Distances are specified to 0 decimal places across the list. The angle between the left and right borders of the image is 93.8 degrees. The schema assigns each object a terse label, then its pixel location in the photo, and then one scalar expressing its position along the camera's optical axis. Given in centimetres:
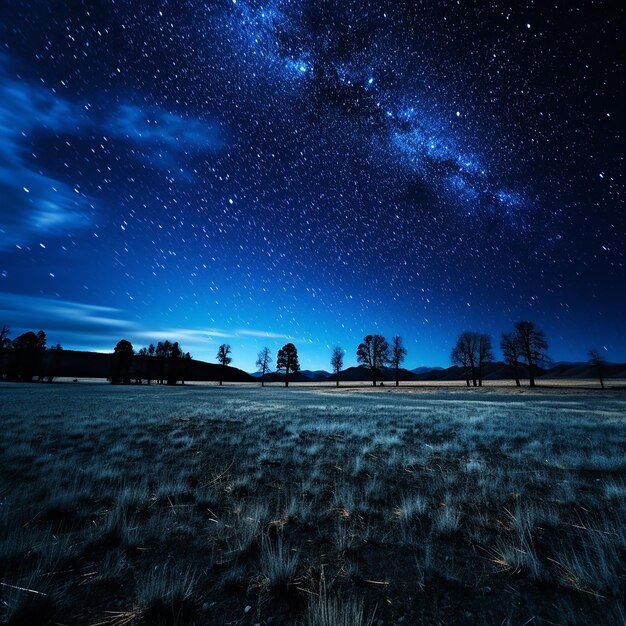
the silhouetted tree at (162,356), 8588
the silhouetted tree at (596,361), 6636
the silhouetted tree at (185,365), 8838
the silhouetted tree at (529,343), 5628
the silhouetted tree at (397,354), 6919
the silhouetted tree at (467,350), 6569
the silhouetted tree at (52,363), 7186
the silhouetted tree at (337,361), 8264
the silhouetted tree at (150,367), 8438
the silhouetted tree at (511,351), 5835
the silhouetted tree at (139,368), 8356
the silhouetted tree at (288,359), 8112
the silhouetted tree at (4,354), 6788
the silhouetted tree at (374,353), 6994
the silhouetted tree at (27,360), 6719
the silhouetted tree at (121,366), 7706
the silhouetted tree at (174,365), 8594
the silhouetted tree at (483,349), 6378
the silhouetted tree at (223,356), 8856
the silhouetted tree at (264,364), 8762
